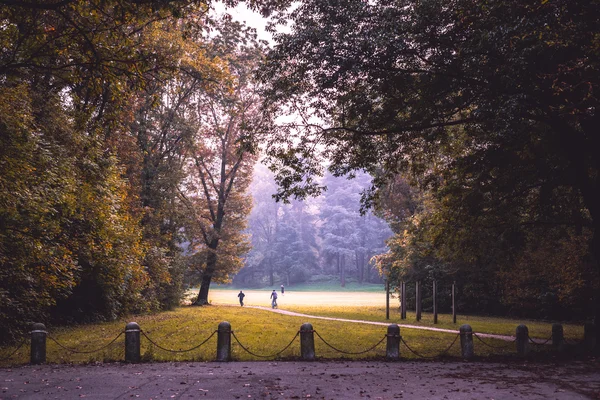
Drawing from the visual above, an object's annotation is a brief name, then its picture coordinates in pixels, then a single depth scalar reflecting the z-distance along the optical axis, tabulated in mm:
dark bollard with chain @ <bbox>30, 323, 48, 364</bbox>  11688
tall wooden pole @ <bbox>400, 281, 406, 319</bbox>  25528
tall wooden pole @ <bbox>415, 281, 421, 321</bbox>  24742
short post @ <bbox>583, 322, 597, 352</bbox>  13953
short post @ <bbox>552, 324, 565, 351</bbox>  14068
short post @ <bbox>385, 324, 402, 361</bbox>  12492
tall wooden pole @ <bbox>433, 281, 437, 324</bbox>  23806
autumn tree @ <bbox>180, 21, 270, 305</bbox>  34812
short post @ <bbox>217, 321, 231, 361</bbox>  12047
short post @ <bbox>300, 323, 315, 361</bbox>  12219
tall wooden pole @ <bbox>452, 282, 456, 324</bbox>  24156
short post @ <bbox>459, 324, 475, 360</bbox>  12875
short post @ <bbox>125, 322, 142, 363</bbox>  11812
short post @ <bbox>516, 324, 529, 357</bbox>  13375
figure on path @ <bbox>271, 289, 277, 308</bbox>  36297
